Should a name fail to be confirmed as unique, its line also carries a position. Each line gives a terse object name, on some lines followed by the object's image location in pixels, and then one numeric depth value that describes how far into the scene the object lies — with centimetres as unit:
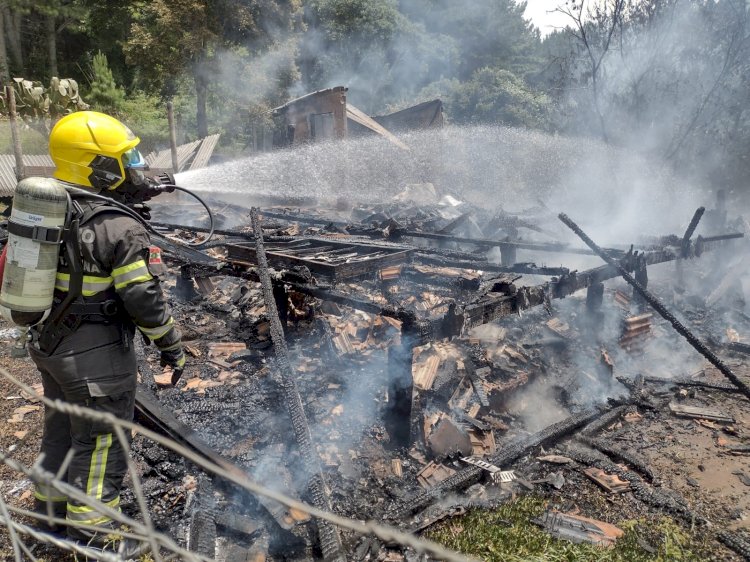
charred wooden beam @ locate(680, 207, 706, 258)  707
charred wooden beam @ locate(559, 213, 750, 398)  512
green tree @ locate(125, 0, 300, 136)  2100
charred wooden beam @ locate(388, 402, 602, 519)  361
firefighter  285
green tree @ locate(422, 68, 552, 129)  3120
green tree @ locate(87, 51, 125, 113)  2408
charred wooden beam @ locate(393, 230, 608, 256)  691
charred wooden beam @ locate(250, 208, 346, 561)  284
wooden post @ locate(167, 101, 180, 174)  1575
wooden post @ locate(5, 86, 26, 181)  1133
